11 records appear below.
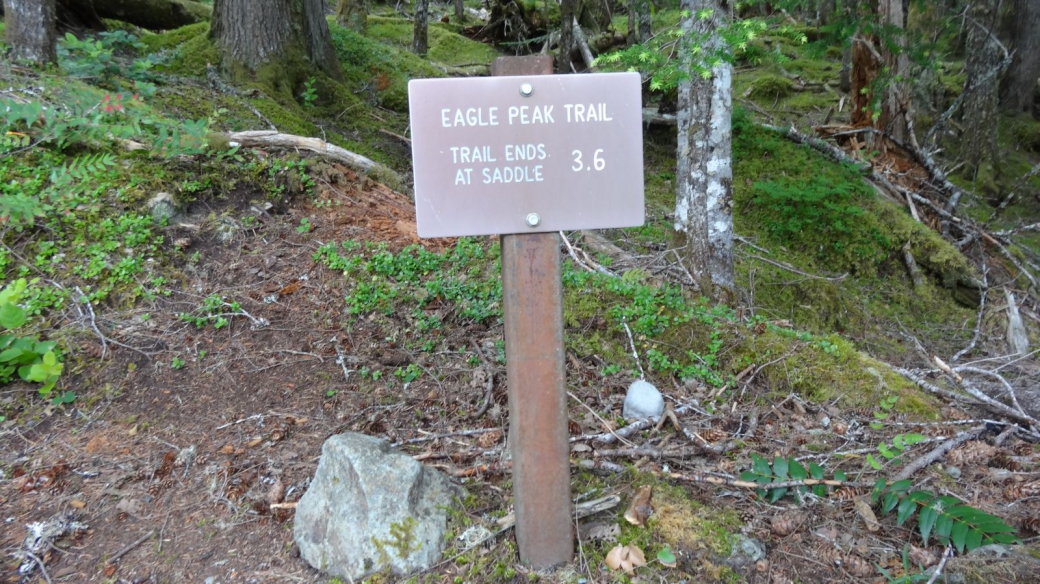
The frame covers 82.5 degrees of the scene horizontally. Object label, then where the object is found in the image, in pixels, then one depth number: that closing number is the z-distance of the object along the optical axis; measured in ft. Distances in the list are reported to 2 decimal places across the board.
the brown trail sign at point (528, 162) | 6.26
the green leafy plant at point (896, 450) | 8.56
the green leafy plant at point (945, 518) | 6.95
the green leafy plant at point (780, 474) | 8.41
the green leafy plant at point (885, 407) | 10.55
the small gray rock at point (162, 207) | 13.85
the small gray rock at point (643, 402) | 10.49
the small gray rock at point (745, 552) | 7.70
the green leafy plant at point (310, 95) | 20.79
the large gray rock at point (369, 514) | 7.61
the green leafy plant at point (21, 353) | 10.16
